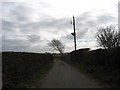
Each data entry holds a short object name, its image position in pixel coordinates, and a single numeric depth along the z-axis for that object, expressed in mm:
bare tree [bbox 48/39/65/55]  53995
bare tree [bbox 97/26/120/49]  29718
